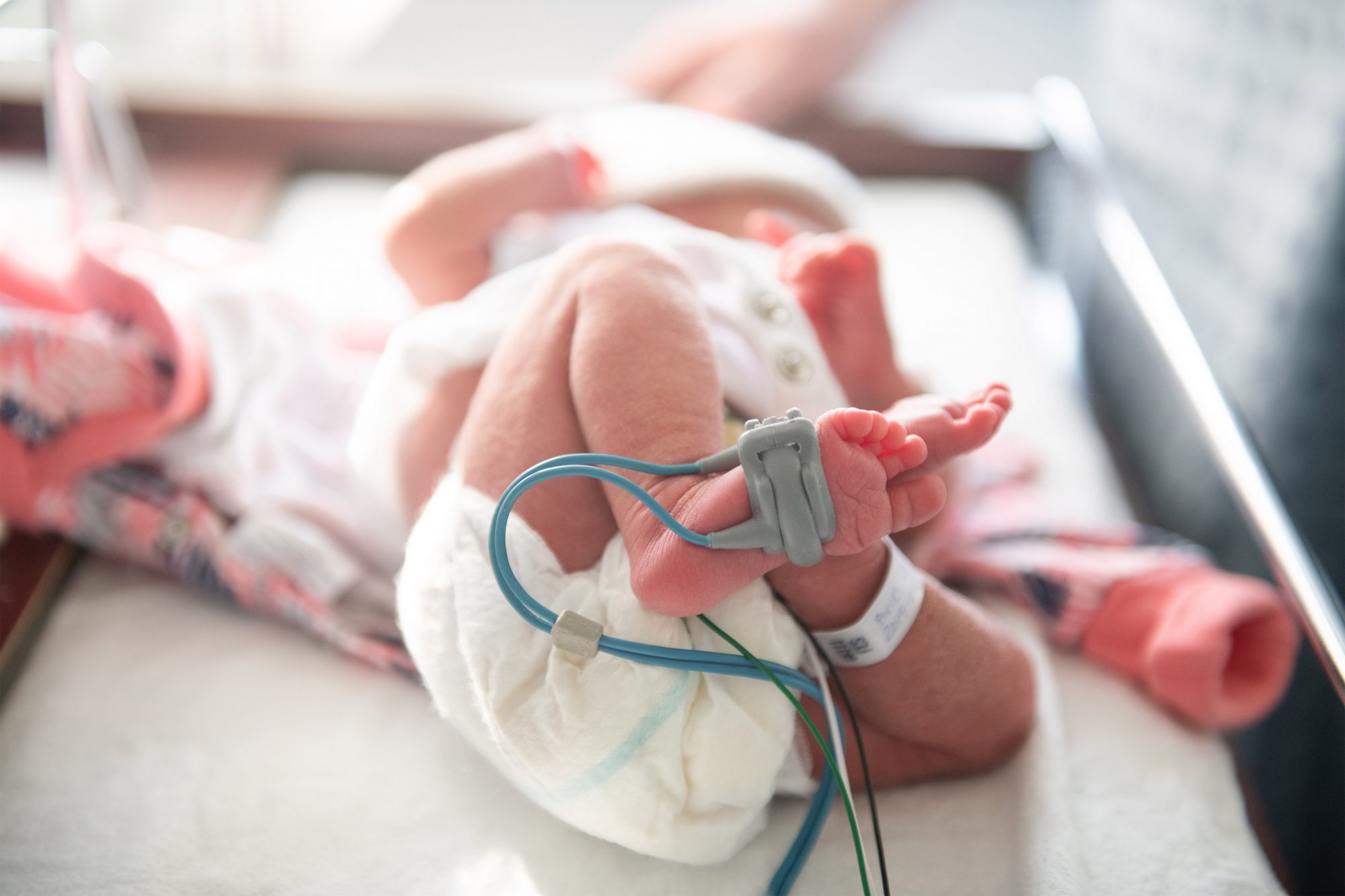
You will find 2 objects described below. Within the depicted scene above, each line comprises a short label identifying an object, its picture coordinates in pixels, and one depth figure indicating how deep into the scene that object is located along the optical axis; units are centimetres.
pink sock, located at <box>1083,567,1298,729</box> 82
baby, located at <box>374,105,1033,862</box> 61
